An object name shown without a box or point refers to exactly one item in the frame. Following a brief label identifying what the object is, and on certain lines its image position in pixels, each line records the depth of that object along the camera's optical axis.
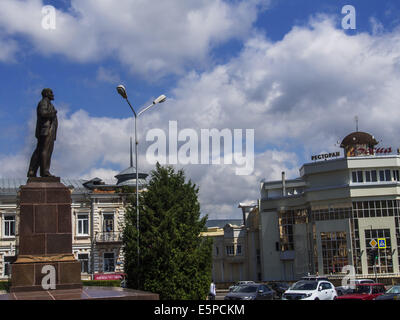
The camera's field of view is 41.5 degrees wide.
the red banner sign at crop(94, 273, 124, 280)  49.19
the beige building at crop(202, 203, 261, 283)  65.56
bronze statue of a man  18.55
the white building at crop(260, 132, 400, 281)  51.06
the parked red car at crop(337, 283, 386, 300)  26.16
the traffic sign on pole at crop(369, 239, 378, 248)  46.19
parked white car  25.57
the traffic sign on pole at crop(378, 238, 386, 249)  46.19
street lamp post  26.46
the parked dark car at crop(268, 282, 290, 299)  38.94
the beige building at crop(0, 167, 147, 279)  49.56
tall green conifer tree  27.16
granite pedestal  16.80
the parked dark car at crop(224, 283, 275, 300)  26.64
